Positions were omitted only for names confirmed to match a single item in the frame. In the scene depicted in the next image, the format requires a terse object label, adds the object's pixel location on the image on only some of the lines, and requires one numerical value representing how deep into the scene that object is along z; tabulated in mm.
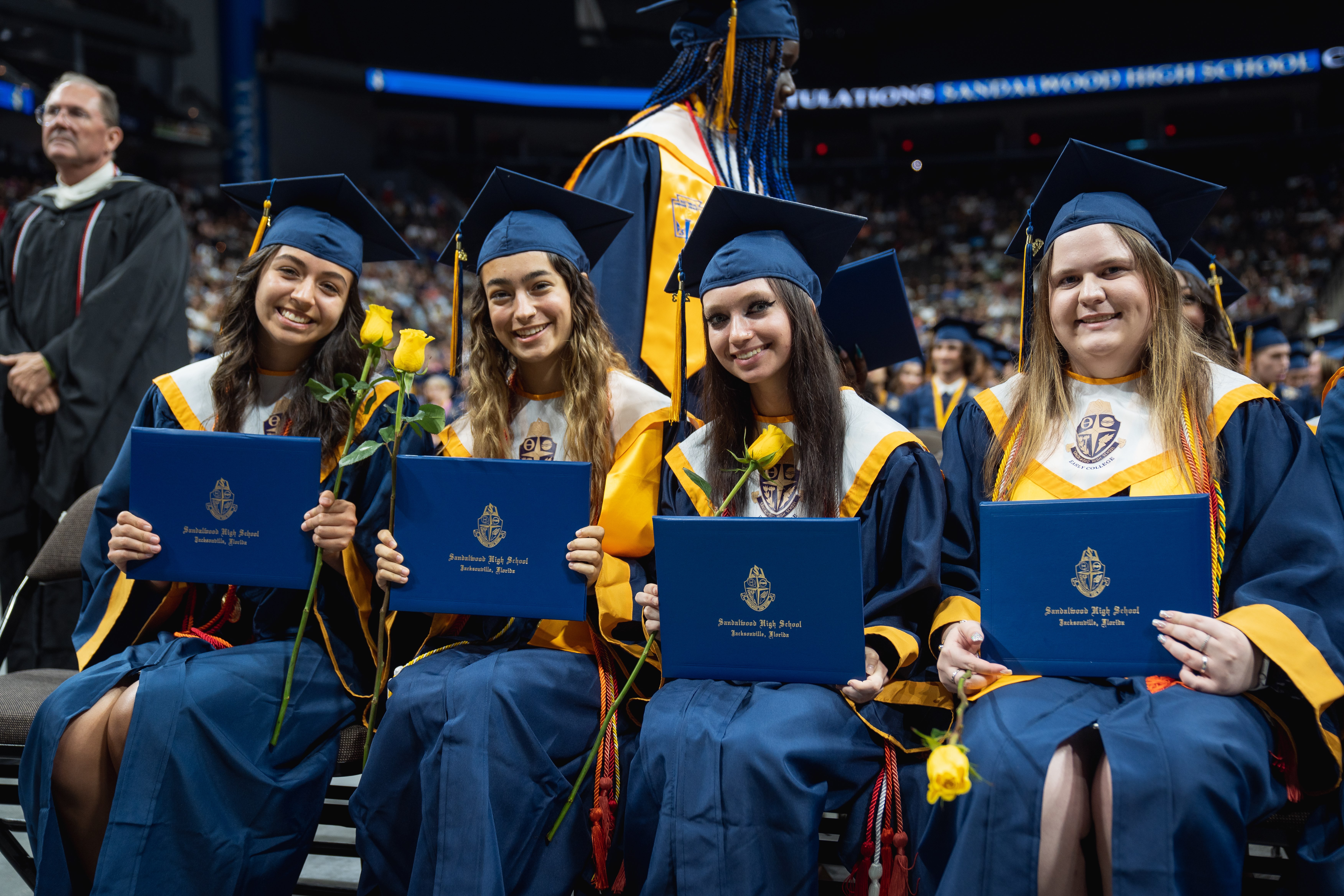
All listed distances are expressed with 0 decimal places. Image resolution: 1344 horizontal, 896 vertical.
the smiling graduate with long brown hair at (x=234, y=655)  1997
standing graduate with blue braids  2893
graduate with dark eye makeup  1744
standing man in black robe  3469
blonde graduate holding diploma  1581
